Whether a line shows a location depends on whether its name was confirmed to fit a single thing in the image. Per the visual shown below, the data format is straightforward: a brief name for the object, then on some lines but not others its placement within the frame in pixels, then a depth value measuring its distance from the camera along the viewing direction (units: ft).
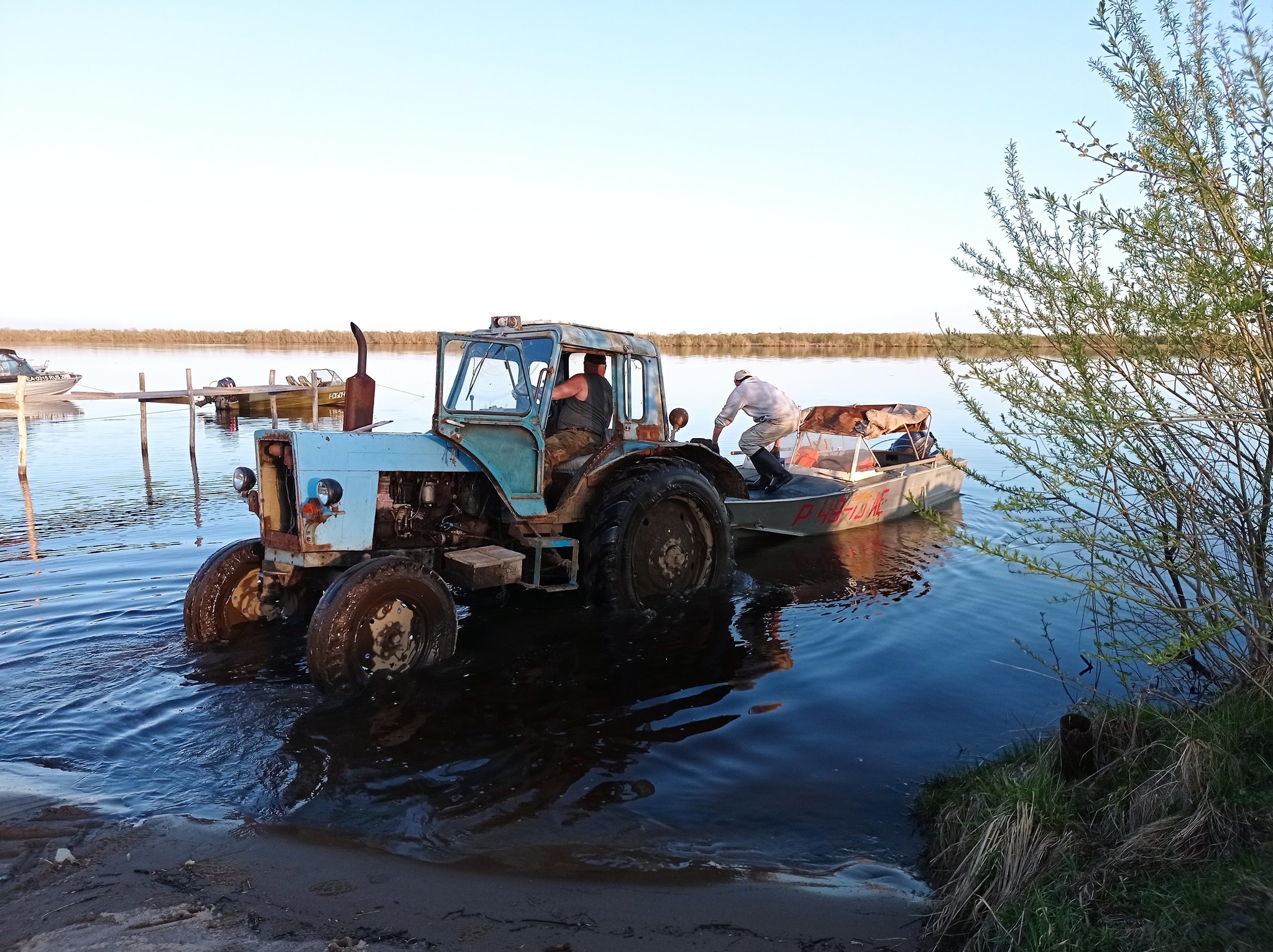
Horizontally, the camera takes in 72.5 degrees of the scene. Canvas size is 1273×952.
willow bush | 11.60
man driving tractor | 21.33
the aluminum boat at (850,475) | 31.07
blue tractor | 17.16
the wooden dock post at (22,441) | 43.65
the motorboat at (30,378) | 77.51
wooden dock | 44.14
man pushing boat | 32.17
